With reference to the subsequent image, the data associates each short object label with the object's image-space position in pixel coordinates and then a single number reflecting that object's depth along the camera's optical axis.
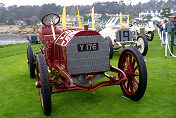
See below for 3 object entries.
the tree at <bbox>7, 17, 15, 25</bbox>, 93.44
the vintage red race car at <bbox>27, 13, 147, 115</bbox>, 3.73
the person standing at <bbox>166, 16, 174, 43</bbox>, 11.15
